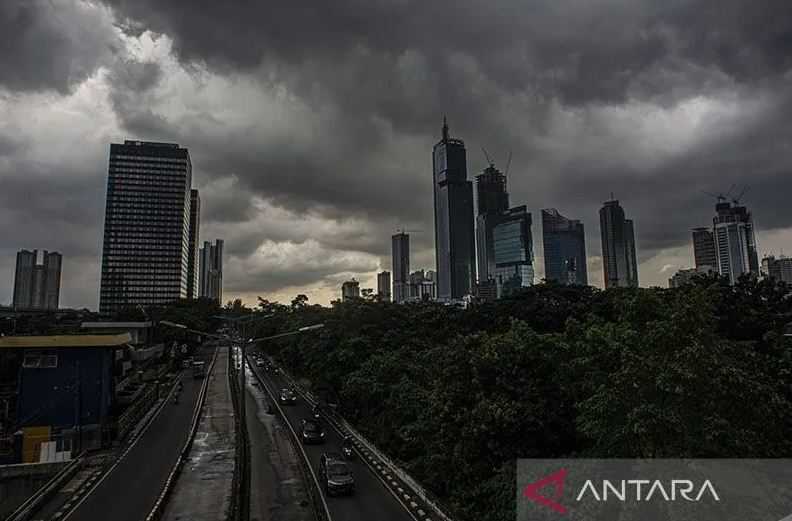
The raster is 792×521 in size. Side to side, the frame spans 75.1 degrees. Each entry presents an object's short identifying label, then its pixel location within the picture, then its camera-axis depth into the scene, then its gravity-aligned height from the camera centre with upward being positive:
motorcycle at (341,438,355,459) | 33.34 -7.39
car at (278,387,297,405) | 55.41 -6.45
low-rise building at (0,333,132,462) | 36.56 -3.68
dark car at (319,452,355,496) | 25.97 -7.10
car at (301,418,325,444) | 37.91 -7.01
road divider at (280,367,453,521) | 23.57 -7.82
